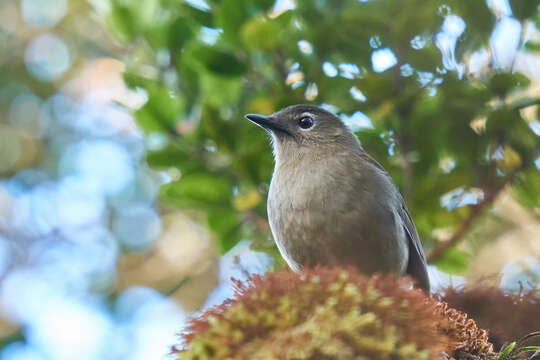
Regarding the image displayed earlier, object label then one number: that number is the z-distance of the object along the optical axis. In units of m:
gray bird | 6.62
